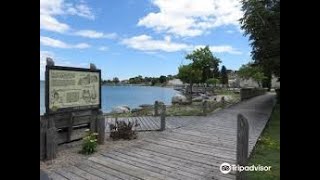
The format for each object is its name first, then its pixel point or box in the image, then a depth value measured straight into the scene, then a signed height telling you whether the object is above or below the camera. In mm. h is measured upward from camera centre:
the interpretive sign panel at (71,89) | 4091 -21
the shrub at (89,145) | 3883 -1169
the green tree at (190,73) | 15498 +1276
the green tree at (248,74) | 30121 +2482
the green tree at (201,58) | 15533 +2525
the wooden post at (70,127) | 4338 -888
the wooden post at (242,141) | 2540 -709
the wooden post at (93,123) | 4580 -843
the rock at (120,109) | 11095 -1267
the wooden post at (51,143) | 3575 -1051
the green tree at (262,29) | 9968 +3373
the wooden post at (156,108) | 8433 -879
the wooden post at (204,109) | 8441 -922
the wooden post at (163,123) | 5665 -1034
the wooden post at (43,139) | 3577 -979
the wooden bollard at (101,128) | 4402 -943
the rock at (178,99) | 13602 -755
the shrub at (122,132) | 4701 -1092
